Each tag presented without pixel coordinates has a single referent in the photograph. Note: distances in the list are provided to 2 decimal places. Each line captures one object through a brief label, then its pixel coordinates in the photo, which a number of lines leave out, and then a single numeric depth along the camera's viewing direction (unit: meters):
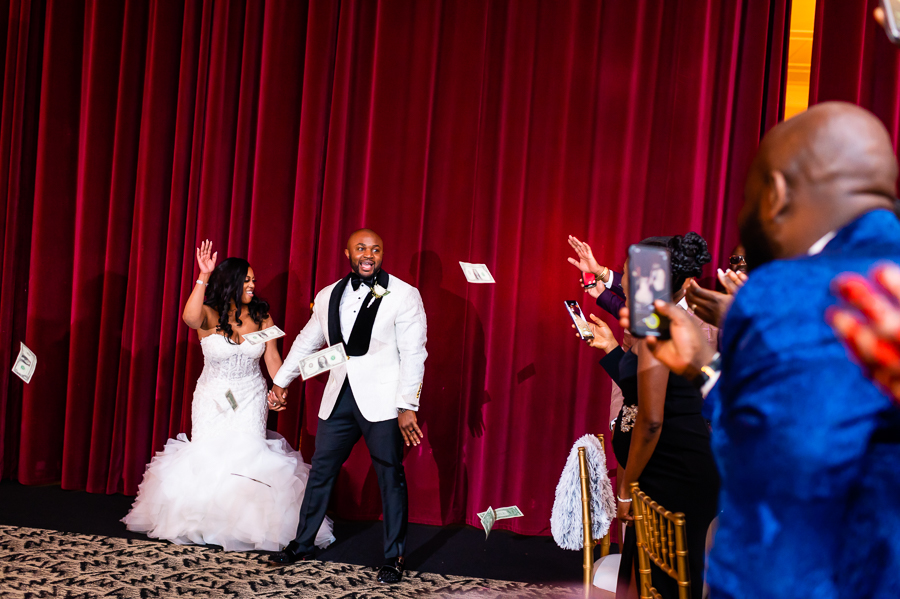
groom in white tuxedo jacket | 3.17
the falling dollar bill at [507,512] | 3.33
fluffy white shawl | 2.22
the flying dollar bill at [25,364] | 3.64
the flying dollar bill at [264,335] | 3.46
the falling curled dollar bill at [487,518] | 3.18
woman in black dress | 1.90
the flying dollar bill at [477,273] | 3.48
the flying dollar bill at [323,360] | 3.18
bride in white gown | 3.29
